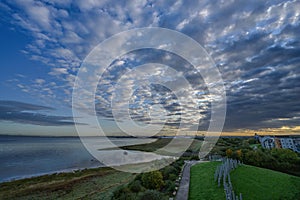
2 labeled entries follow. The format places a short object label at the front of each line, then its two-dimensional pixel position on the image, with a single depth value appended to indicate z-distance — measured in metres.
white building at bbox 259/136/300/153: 56.86
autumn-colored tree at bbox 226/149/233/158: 32.71
